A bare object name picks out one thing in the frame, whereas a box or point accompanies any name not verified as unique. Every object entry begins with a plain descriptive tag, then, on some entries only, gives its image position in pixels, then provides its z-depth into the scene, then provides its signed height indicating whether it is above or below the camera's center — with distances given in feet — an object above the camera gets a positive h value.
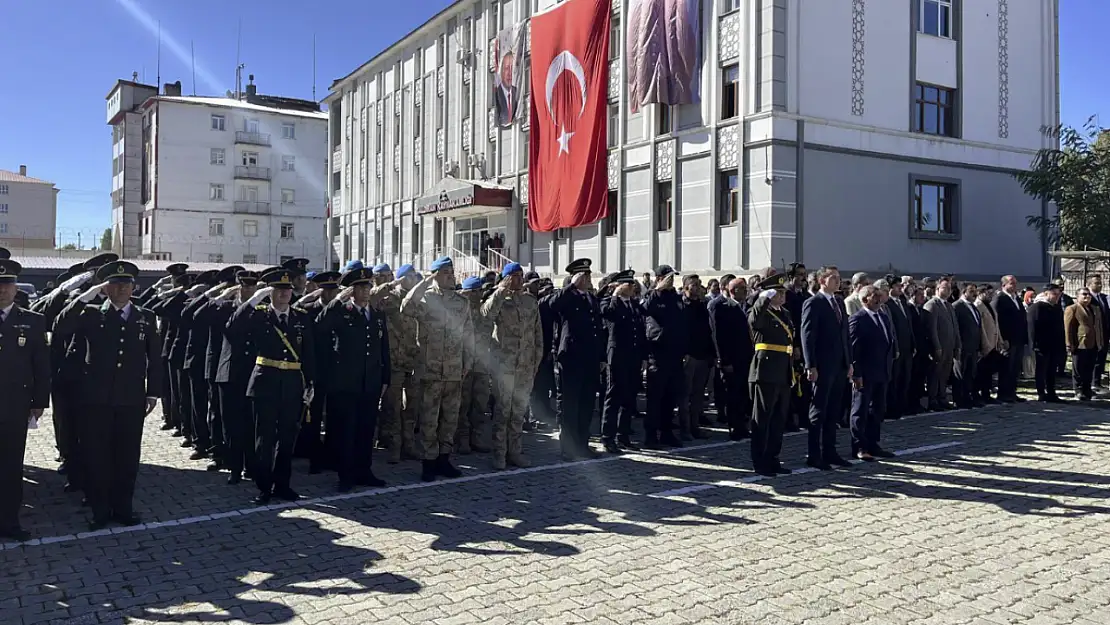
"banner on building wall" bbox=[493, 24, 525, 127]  100.27 +30.02
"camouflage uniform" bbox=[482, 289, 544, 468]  28.63 -1.25
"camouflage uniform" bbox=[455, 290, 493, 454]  29.50 -2.34
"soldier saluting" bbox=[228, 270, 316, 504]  23.81 -1.56
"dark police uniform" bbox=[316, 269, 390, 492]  25.85 -1.69
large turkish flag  88.58 +22.32
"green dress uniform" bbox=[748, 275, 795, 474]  27.58 -1.78
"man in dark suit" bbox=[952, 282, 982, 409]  43.16 -0.81
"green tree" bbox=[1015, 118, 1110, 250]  65.16 +11.08
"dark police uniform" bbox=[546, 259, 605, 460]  30.37 -1.40
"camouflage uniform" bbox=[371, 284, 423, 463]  28.35 -1.77
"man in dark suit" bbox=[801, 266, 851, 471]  28.32 -1.02
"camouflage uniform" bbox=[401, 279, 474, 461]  27.14 -1.10
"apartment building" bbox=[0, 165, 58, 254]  272.92 +37.56
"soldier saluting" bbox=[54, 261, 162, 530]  21.80 -1.92
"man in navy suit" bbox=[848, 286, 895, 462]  29.78 -1.37
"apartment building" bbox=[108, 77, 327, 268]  207.10 +36.45
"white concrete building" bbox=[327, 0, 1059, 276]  71.61 +16.56
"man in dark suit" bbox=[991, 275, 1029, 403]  45.57 -0.15
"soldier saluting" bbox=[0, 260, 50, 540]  20.56 -1.57
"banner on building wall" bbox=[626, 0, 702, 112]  77.15 +25.20
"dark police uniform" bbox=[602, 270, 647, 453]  32.17 -1.33
